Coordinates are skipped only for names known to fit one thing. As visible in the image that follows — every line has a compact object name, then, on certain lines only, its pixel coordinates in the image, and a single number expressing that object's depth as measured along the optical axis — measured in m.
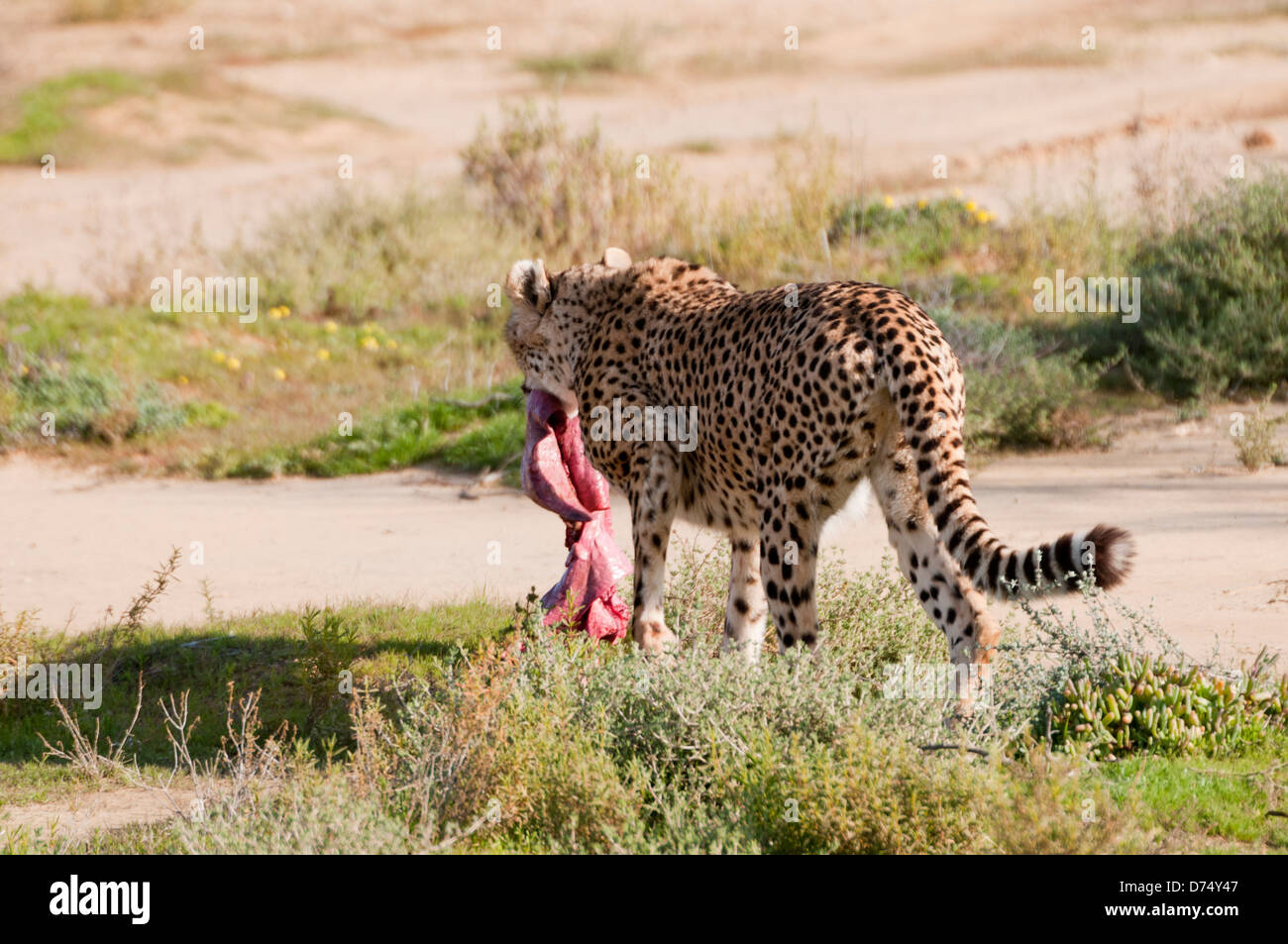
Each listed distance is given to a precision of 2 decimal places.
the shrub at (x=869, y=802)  8.05
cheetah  9.05
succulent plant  9.80
